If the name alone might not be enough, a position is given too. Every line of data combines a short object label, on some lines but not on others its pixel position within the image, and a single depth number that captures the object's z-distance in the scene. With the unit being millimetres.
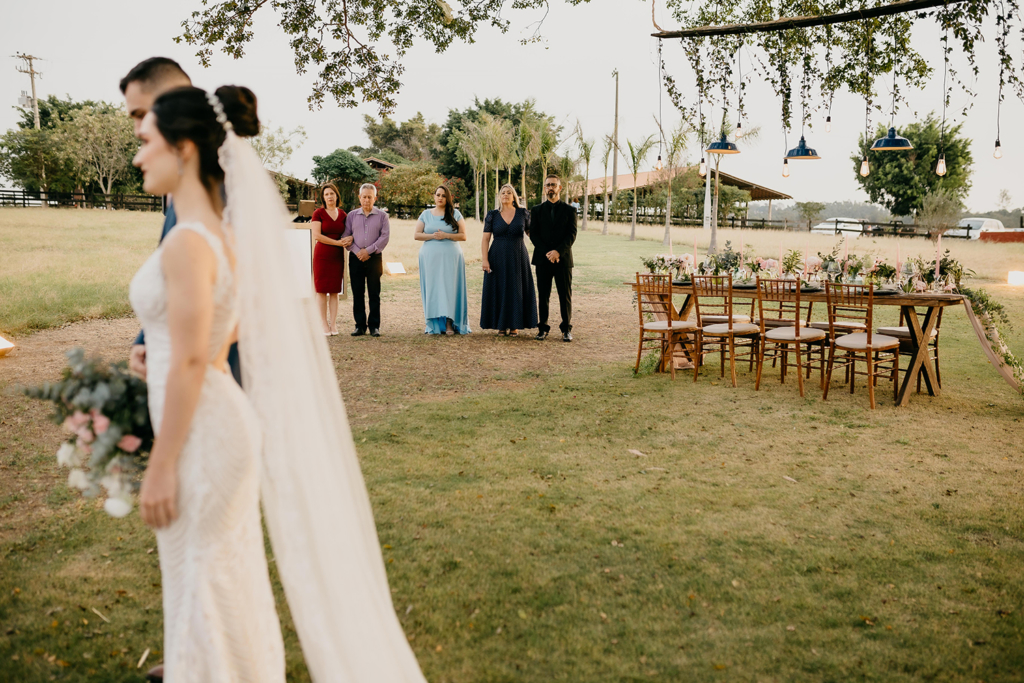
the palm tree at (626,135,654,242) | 31438
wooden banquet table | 6312
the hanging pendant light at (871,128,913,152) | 8633
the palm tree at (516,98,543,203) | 32750
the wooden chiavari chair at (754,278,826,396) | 6809
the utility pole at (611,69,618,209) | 37125
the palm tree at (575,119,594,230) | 33625
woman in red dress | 9125
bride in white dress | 1739
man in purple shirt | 9211
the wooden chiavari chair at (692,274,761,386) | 7254
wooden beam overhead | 5266
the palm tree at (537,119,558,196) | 33875
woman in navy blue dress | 9289
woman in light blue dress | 9500
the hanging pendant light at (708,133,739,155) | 9684
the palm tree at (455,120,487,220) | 35562
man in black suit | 9125
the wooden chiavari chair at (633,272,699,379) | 7332
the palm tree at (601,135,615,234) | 35375
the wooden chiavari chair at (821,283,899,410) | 6414
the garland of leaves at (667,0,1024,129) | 6922
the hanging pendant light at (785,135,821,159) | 9594
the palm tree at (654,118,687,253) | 27005
